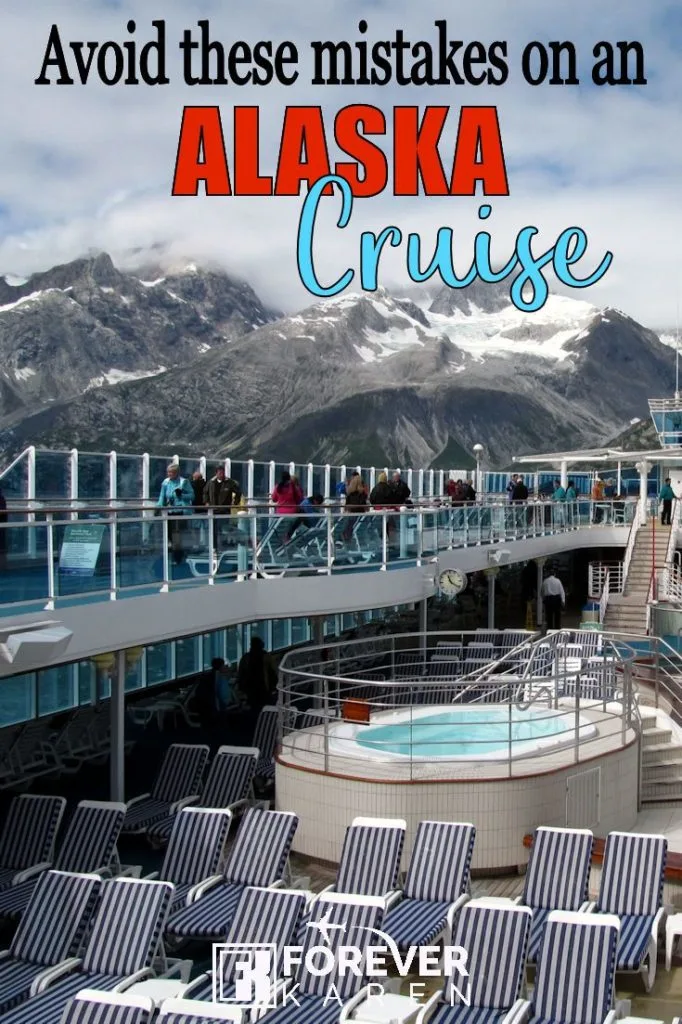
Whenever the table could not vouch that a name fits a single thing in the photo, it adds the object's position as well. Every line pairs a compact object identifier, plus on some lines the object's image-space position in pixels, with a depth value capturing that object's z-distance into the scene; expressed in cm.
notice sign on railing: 962
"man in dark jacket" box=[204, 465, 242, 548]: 1341
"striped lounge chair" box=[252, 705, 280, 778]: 1316
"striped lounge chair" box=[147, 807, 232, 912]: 919
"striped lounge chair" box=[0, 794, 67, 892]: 959
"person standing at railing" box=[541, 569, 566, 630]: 2228
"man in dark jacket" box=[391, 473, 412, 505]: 1616
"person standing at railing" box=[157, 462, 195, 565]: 1303
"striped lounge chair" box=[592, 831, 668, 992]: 807
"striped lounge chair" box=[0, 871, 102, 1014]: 760
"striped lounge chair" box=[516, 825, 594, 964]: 832
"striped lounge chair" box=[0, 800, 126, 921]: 942
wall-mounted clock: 1580
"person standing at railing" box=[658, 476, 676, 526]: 2514
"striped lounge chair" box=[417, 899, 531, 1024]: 671
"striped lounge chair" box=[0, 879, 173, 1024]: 714
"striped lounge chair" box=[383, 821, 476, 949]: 827
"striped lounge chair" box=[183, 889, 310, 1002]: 730
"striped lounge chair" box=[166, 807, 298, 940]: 830
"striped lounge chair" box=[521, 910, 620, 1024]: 660
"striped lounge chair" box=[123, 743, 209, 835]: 1124
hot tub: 1095
